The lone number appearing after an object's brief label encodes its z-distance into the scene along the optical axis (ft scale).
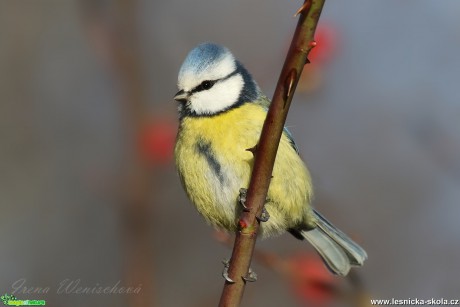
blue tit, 7.92
